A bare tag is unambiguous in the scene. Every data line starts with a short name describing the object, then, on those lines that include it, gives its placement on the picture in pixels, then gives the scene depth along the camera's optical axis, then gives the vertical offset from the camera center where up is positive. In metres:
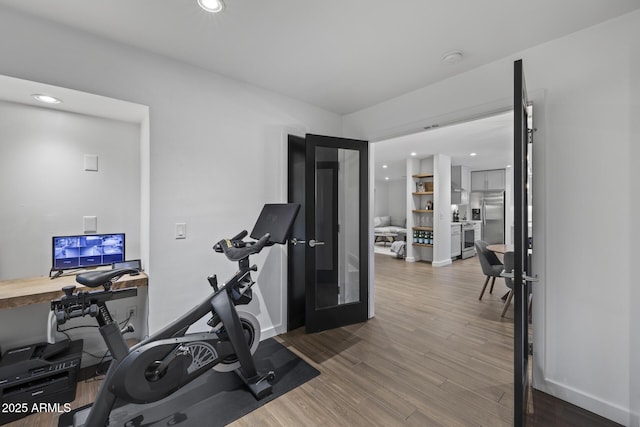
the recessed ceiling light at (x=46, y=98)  1.92 +0.84
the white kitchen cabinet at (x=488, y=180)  7.87 +1.00
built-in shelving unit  6.70 +0.06
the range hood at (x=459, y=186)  7.86 +0.80
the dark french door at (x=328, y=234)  2.88 -0.25
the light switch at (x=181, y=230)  2.26 -0.15
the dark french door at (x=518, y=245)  1.45 -0.18
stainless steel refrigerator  7.90 +0.06
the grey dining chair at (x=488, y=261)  3.86 -0.70
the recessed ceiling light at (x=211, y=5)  1.56 +1.24
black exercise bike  1.51 -0.85
